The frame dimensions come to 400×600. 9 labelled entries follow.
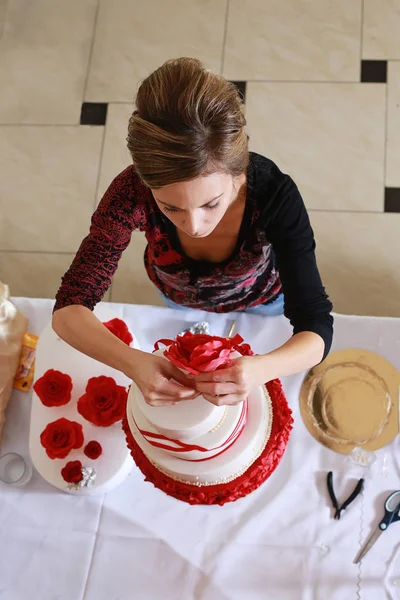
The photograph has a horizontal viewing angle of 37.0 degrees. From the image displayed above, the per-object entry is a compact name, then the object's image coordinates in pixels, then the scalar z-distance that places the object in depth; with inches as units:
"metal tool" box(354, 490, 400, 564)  48.5
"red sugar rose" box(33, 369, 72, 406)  49.6
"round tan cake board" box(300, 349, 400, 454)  51.7
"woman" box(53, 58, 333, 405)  33.0
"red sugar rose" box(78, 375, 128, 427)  48.6
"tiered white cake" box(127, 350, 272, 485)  33.5
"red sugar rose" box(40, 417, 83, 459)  48.8
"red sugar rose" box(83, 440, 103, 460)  49.3
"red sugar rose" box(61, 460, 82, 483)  49.1
